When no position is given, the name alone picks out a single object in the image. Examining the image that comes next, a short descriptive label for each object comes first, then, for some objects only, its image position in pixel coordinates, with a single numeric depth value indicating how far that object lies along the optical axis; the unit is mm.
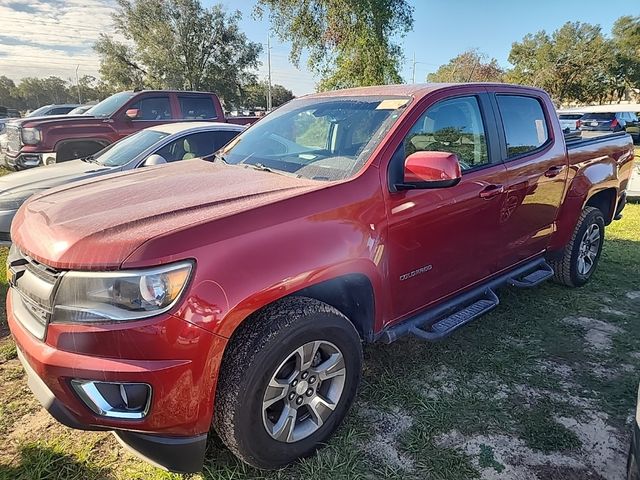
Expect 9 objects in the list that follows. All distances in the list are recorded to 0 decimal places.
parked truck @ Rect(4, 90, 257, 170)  8070
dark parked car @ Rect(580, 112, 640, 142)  19734
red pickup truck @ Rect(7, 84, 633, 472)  1805
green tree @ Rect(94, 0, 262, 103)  30275
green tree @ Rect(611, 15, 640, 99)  41219
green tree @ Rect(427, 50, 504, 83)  45844
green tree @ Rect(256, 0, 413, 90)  15953
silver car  5117
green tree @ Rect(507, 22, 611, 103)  39688
